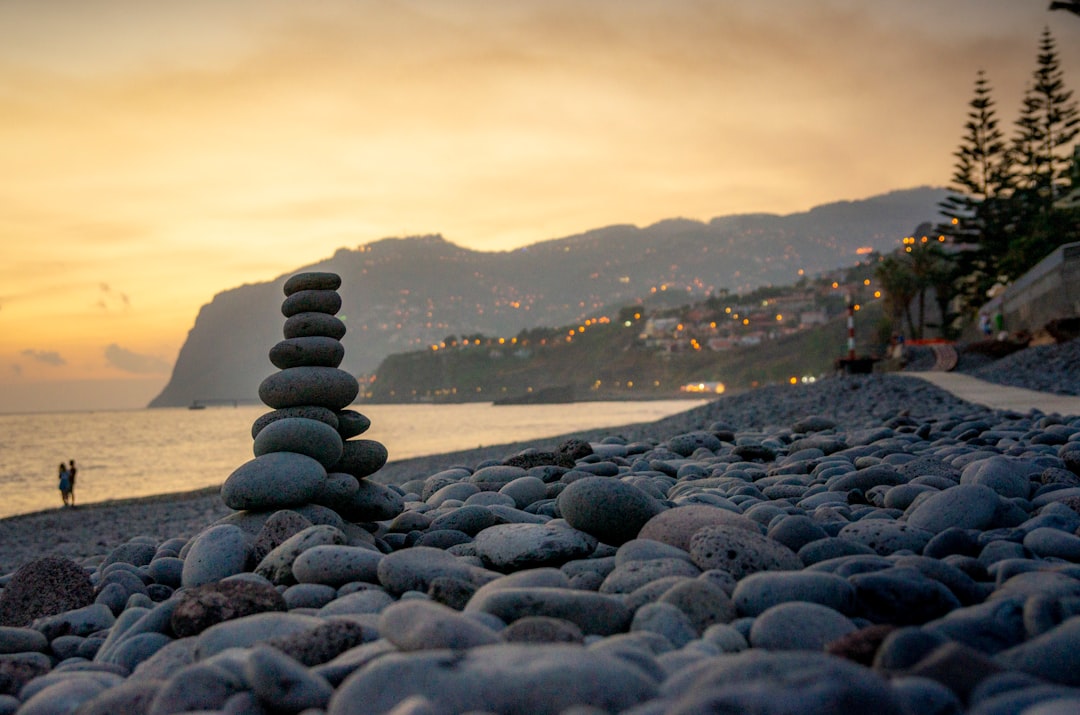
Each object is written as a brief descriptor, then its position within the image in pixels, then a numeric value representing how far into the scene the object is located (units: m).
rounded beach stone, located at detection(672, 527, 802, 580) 3.21
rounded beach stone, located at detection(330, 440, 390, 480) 5.23
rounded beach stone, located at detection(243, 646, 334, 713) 2.12
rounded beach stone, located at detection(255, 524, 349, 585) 3.74
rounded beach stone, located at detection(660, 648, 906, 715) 1.64
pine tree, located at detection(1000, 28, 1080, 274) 33.00
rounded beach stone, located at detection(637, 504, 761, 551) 3.70
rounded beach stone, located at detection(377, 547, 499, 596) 3.40
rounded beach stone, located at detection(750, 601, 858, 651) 2.40
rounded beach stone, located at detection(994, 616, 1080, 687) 2.01
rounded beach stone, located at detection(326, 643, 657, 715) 1.88
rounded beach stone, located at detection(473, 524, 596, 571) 3.77
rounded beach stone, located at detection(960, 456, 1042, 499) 4.43
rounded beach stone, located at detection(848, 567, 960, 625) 2.69
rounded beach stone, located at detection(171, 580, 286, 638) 3.05
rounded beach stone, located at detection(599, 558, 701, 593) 3.14
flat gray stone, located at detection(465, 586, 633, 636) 2.68
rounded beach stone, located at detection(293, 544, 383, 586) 3.54
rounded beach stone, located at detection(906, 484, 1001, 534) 3.78
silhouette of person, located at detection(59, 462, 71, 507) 24.28
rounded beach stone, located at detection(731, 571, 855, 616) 2.71
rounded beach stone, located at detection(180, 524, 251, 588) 3.98
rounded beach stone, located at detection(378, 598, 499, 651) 2.30
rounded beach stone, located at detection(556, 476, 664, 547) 4.01
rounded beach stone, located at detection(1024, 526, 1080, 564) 3.28
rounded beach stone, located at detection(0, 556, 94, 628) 4.07
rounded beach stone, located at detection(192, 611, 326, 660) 2.71
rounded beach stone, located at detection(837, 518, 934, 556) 3.51
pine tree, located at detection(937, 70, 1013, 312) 37.75
